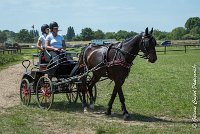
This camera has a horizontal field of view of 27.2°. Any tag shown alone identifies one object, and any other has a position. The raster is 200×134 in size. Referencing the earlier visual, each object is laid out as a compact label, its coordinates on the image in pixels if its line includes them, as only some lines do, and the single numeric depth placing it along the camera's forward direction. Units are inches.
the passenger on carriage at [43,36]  491.2
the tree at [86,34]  4578.7
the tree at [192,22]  7126.0
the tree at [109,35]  4600.4
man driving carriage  454.3
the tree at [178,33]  5867.1
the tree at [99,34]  4709.6
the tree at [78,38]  4569.4
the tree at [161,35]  5482.3
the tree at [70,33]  7002.0
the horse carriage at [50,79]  448.1
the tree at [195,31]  6087.1
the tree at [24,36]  4748.0
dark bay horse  380.4
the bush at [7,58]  1302.8
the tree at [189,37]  5058.1
